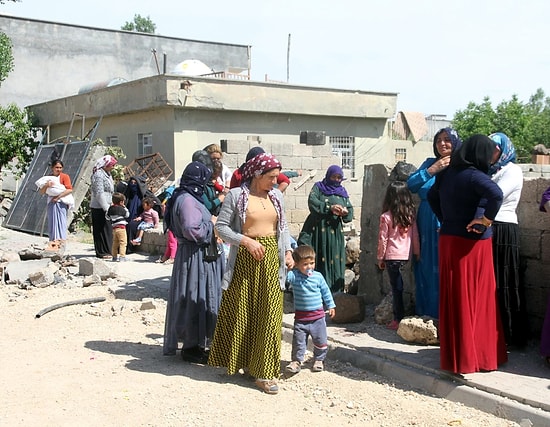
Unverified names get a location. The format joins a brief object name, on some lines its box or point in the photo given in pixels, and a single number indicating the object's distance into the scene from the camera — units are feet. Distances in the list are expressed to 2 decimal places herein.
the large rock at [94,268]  32.96
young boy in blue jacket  18.70
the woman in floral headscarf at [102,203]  38.52
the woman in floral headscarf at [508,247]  18.19
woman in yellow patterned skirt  17.20
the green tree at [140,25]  218.79
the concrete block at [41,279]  32.14
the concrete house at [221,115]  65.26
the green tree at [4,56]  78.95
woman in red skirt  16.16
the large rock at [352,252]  30.57
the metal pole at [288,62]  99.25
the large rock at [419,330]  19.57
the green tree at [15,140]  75.82
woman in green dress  26.35
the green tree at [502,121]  111.96
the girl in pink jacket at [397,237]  21.53
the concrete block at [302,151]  44.78
